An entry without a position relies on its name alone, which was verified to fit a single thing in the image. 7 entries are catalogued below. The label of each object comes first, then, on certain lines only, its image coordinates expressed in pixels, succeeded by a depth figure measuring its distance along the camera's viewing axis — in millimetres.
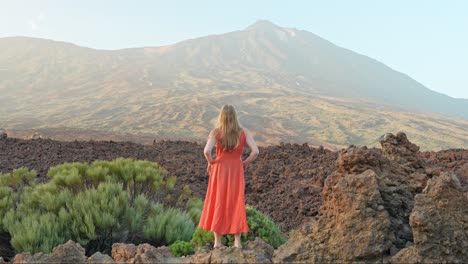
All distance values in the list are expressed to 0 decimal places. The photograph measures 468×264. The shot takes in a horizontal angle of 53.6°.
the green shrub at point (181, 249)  4750
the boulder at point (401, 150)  4978
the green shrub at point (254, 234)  5074
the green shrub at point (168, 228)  5473
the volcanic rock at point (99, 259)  3674
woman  4539
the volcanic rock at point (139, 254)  3666
